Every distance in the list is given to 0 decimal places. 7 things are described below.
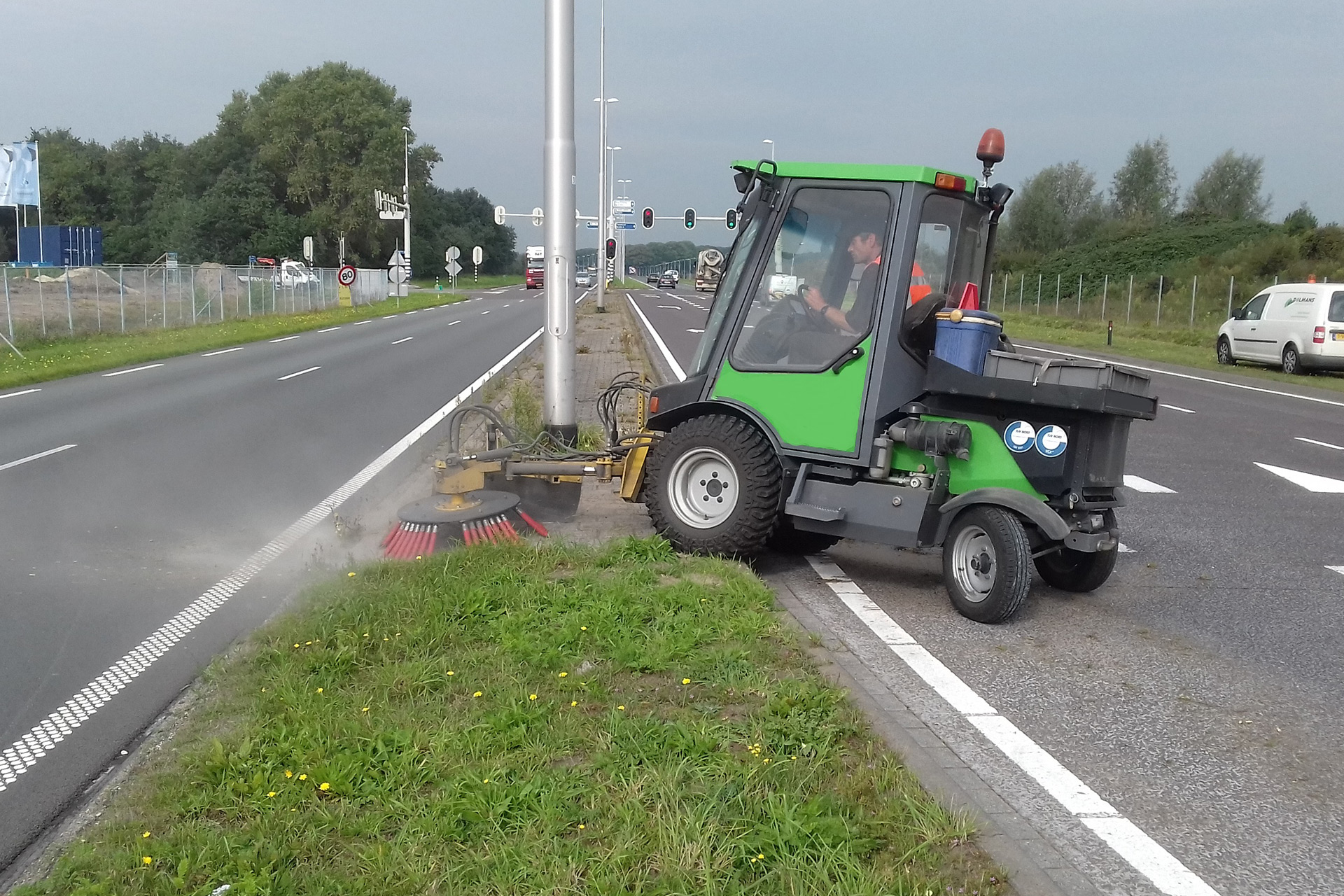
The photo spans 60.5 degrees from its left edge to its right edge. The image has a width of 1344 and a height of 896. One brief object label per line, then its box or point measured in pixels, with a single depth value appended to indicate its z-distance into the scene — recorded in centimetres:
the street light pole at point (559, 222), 977
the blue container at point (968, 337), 596
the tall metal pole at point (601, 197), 4216
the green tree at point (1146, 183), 7981
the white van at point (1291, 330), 2305
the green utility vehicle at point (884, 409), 583
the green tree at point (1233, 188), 7394
